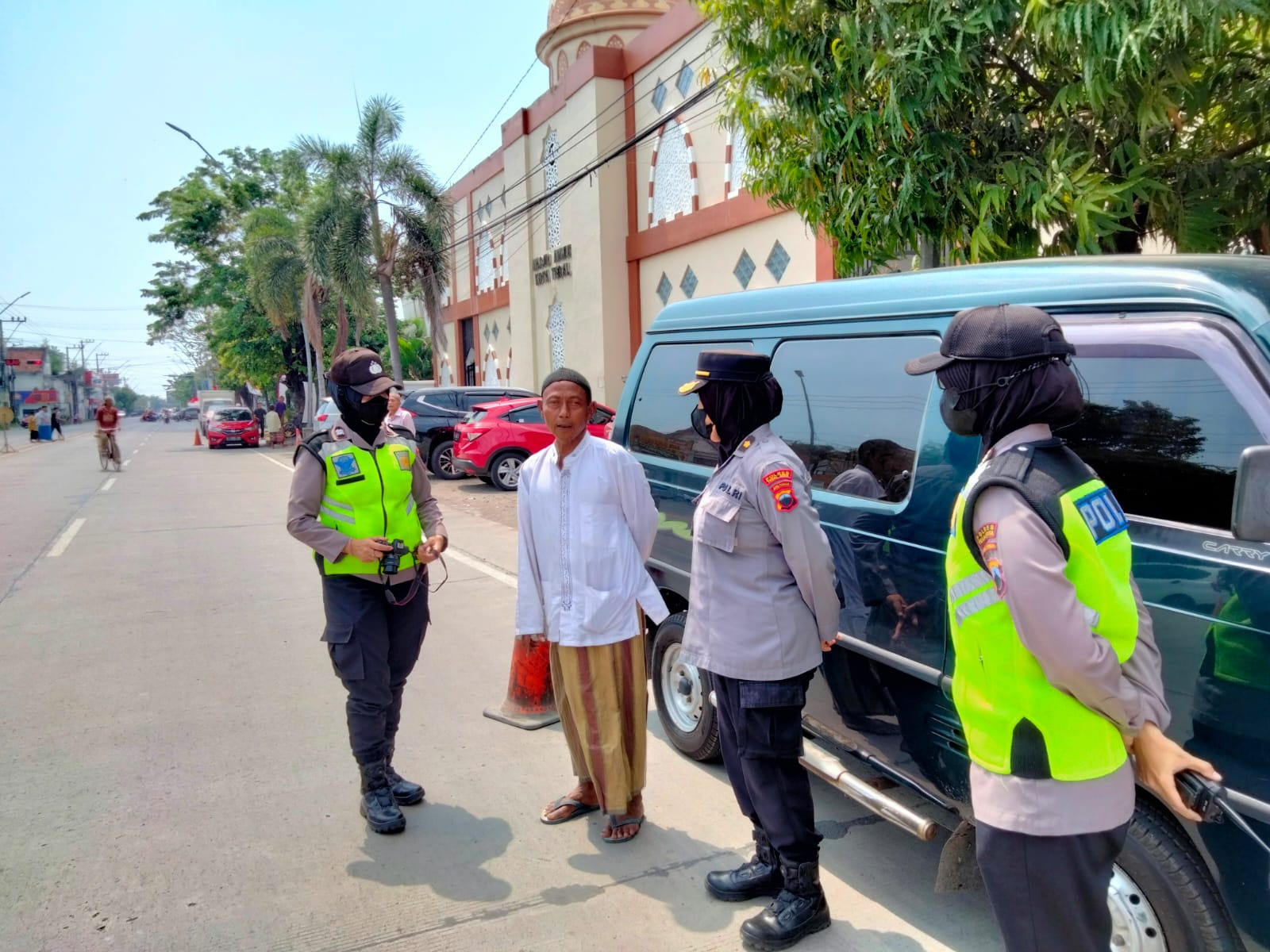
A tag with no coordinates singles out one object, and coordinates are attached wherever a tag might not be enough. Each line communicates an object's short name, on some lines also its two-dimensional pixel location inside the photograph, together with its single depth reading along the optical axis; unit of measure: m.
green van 2.02
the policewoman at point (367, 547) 3.42
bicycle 21.12
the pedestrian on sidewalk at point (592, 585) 3.36
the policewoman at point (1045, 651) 1.61
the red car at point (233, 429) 31.22
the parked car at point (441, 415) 16.56
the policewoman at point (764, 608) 2.68
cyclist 20.75
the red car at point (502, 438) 14.31
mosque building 14.85
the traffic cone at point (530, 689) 4.23
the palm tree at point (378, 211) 23.03
